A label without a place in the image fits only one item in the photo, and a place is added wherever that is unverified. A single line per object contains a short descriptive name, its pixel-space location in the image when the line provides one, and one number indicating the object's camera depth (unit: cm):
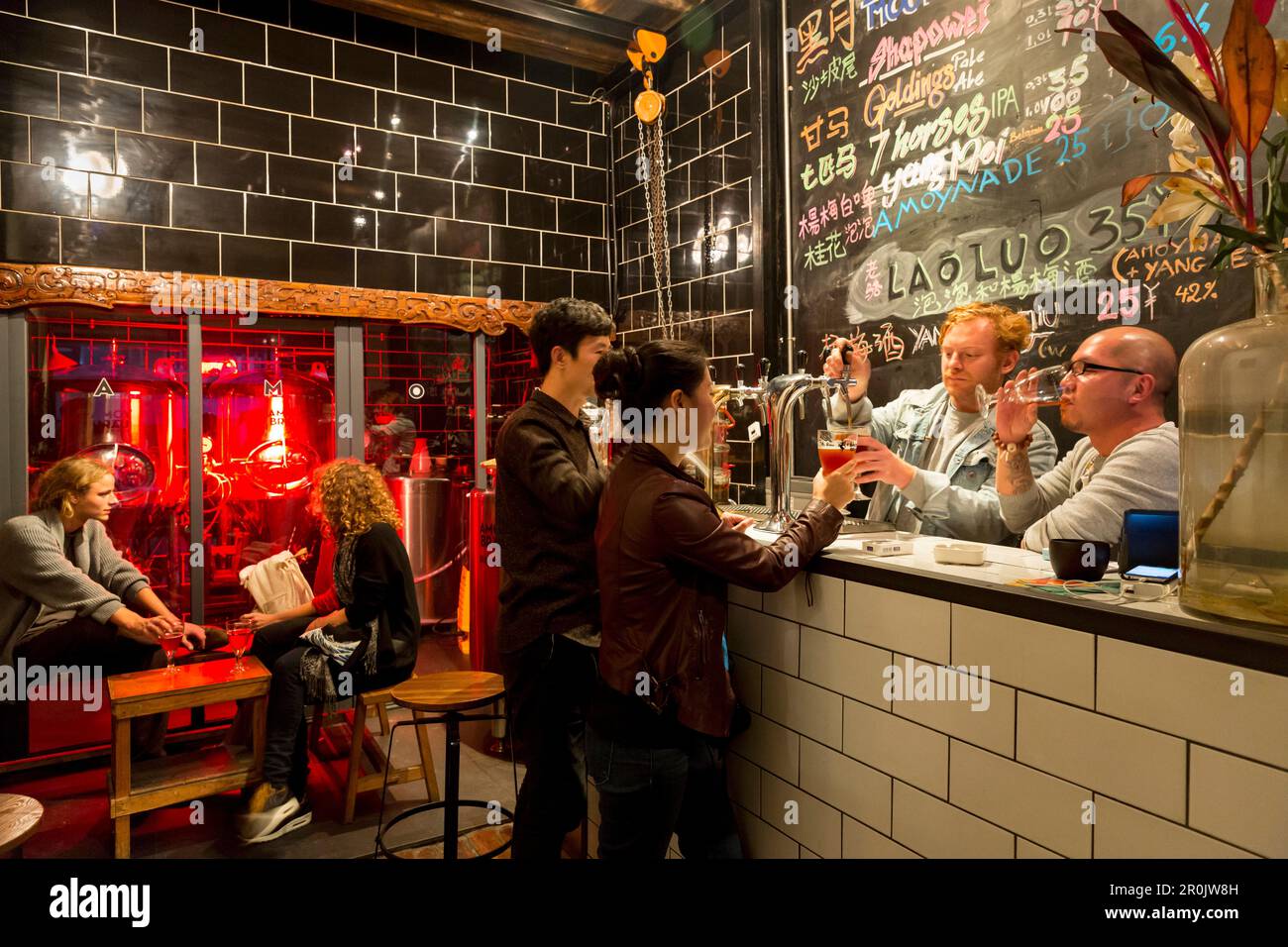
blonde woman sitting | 339
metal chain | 419
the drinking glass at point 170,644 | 326
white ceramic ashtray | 147
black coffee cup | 128
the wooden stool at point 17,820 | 194
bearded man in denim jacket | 207
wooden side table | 287
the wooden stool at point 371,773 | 324
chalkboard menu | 209
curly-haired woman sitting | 322
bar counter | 100
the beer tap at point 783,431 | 201
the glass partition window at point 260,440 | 408
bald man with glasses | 151
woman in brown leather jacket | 158
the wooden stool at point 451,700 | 246
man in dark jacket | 202
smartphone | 119
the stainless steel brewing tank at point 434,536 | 458
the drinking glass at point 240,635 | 323
